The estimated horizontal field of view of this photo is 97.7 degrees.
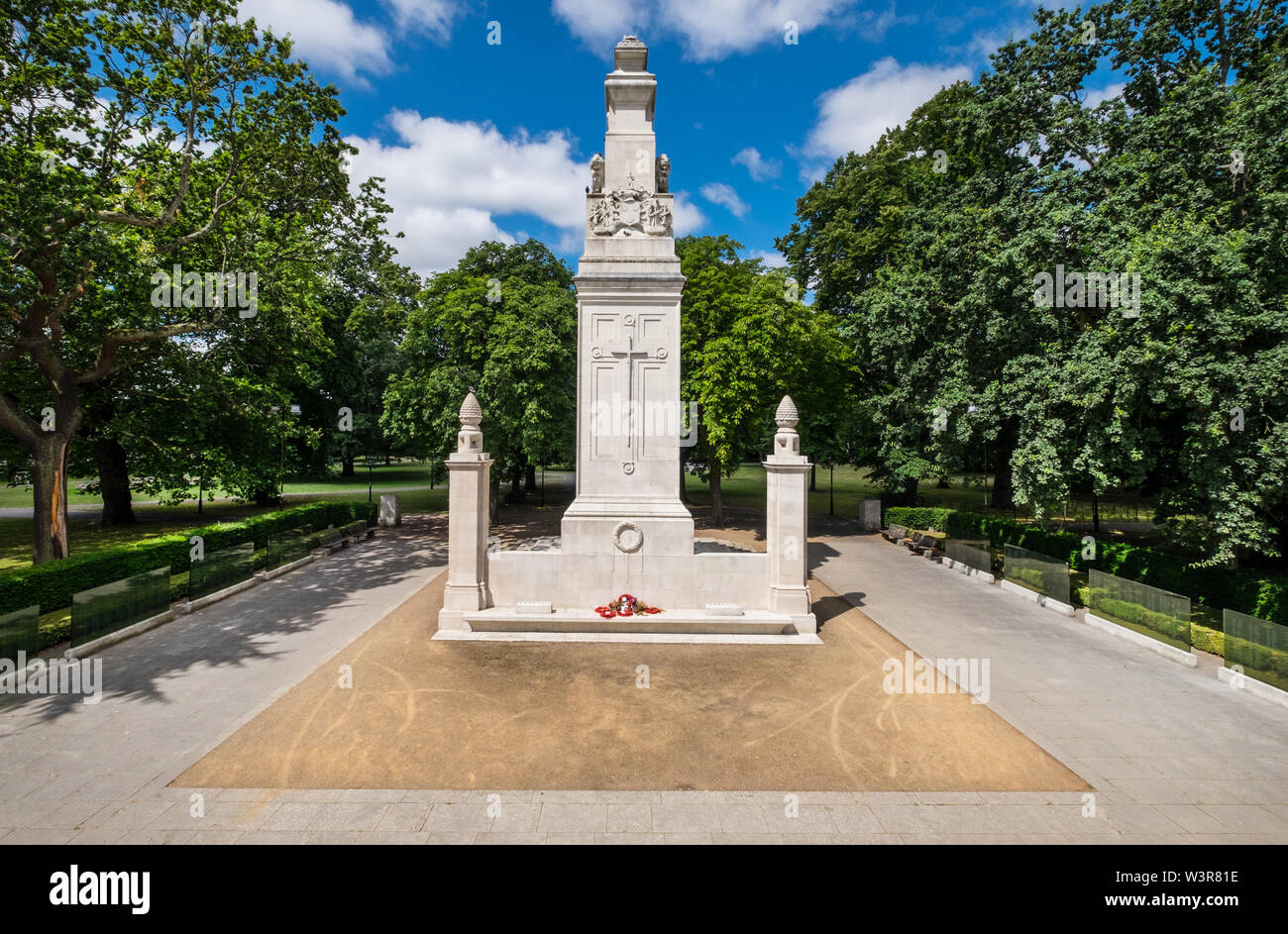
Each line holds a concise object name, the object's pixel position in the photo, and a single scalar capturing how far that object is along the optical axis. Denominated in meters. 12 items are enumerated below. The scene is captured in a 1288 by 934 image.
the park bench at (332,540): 22.41
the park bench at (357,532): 24.88
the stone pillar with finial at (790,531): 13.36
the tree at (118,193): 13.45
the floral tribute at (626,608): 13.47
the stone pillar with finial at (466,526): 13.33
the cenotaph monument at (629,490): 13.34
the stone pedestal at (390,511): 29.45
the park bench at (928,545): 22.73
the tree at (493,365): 24.08
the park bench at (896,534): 26.05
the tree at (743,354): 24.16
